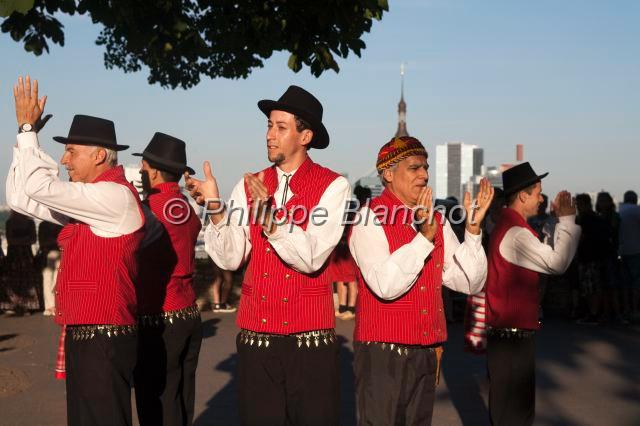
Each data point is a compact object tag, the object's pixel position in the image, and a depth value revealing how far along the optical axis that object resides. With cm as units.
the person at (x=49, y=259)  1446
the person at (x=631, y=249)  1363
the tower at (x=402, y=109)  17935
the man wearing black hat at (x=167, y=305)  590
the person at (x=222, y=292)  1448
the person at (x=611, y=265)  1377
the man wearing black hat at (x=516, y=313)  573
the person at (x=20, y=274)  1448
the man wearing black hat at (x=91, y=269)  458
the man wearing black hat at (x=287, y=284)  441
